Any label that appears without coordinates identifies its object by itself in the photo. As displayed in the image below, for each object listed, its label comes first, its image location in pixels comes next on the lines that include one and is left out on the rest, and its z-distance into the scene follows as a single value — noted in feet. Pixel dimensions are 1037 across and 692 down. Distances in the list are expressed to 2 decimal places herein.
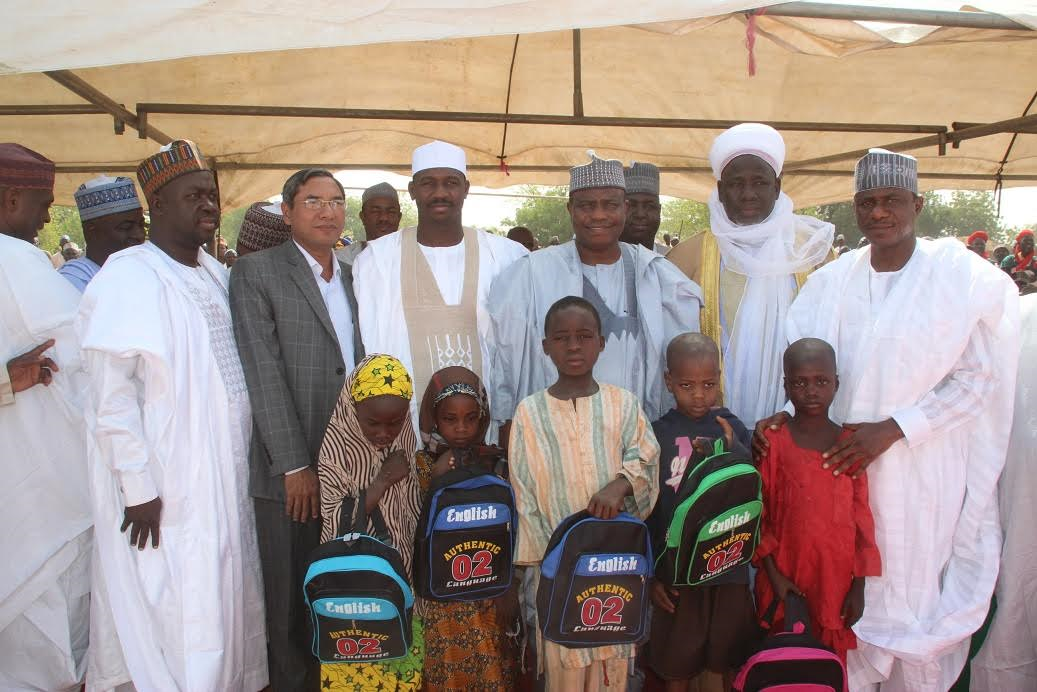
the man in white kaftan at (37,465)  9.11
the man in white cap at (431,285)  10.78
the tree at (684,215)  137.69
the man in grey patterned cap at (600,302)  10.12
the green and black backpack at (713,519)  8.27
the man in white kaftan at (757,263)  10.79
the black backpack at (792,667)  8.20
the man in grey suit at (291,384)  9.18
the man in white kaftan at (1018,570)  9.27
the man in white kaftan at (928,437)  9.02
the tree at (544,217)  142.21
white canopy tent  16.12
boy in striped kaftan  8.82
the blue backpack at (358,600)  7.95
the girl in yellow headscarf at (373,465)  8.39
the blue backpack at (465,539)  8.47
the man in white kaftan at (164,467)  8.38
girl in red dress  8.78
